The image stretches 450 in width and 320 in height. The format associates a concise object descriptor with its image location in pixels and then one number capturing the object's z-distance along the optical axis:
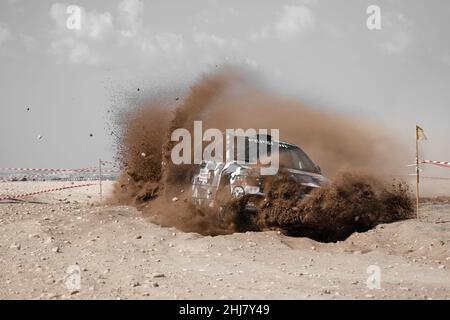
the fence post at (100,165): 18.23
